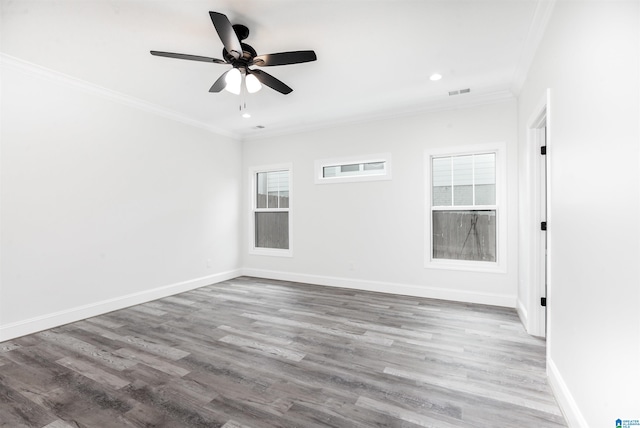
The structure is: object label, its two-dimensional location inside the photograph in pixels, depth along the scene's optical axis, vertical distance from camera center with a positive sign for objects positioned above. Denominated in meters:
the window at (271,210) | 5.69 +0.05
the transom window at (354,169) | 4.69 +0.74
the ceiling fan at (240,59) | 2.23 +1.31
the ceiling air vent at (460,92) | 3.78 +1.56
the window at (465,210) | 4.08 +0.04
